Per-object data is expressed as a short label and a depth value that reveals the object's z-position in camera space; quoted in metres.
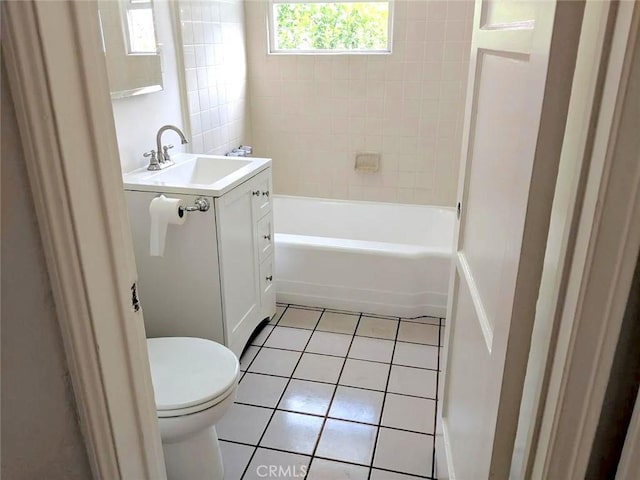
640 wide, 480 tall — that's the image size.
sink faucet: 2.38
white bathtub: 2.82
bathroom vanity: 2.11
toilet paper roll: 1.99
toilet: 1.58
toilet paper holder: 2.05
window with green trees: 3.29
